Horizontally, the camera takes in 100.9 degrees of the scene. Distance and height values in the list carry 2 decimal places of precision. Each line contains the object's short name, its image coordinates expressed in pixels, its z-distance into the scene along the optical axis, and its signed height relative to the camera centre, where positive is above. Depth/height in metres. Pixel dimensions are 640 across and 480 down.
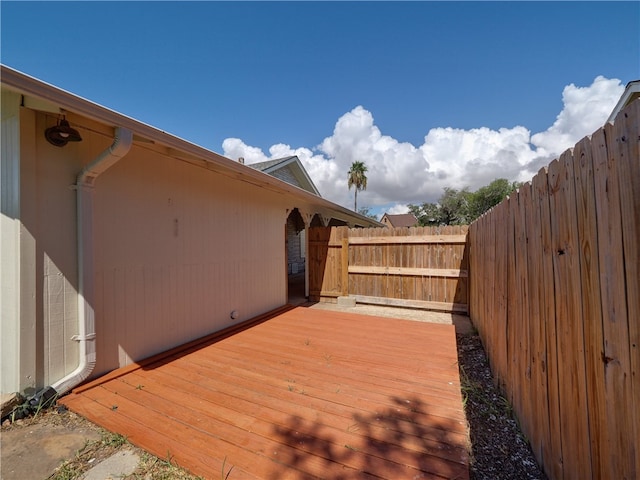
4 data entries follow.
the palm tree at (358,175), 31.61 +8.48
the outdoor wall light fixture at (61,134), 2.34 +1.09
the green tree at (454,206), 32.50 +4.57
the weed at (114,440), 1.84 -1.33
